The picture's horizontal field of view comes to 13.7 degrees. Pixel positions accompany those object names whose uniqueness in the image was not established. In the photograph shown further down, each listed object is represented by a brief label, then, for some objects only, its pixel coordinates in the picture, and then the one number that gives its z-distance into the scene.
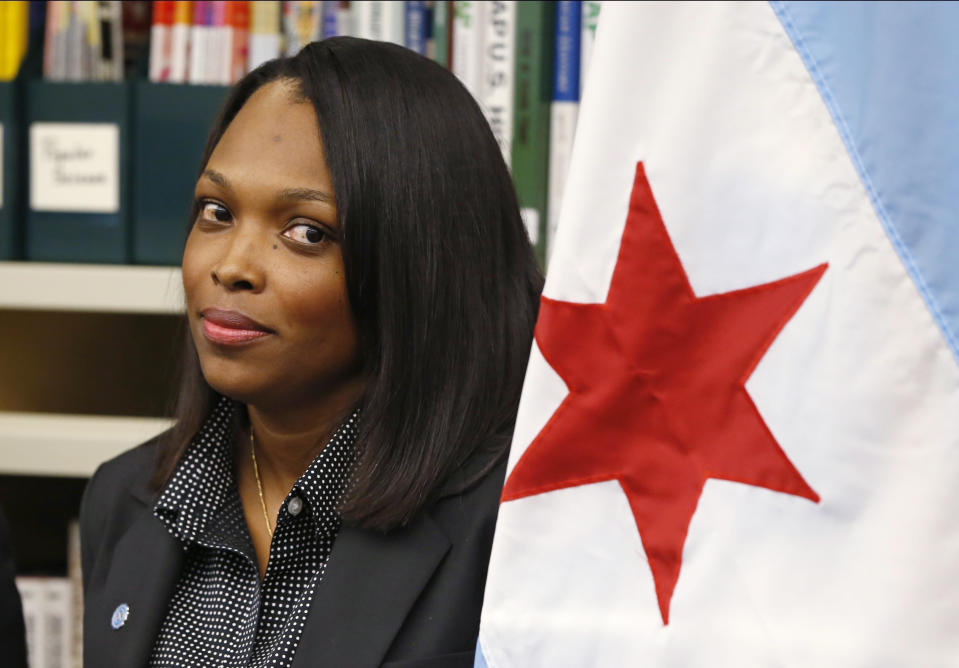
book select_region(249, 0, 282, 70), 2.98
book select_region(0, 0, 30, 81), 2.98
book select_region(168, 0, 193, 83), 2.98
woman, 2.63
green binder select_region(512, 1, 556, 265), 2.94
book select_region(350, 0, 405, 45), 2.96
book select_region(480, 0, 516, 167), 2.94
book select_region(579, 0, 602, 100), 2.93
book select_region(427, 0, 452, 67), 2.95
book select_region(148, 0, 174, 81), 2.98
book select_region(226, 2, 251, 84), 2.98
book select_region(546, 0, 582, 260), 2.94
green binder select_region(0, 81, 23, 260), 2.96
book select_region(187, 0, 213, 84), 2.98
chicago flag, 2.48
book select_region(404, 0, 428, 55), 2.97
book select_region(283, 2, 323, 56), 2.98
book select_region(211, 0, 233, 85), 2.98
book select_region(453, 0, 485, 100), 2.94
